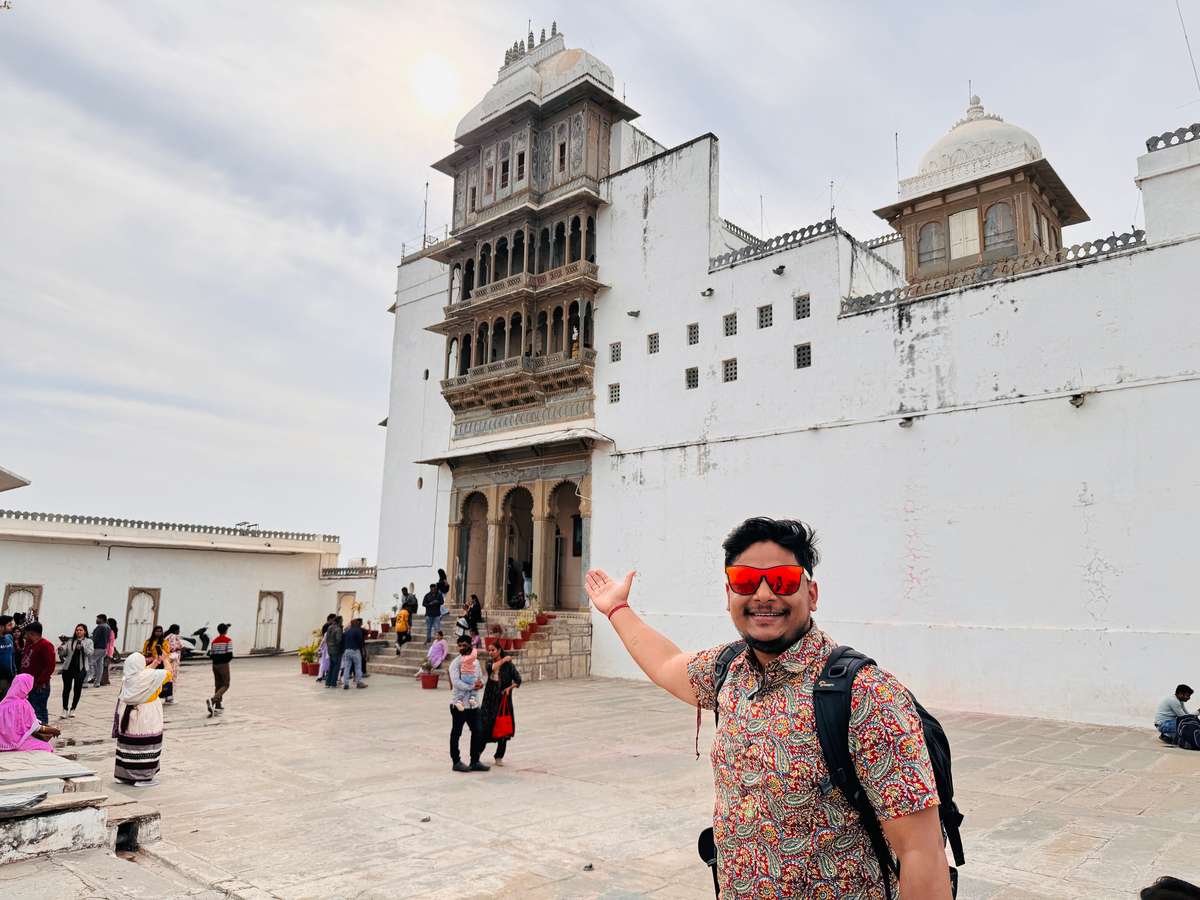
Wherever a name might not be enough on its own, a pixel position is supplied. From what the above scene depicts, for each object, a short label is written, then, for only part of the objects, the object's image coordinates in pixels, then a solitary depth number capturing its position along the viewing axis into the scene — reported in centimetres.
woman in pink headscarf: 701
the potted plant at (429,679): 1611
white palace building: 1221
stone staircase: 1759
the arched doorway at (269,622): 2742
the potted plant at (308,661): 1897
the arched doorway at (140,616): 2417
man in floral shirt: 176
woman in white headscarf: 740
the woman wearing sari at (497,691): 859
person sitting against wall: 1008
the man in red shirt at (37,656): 932
